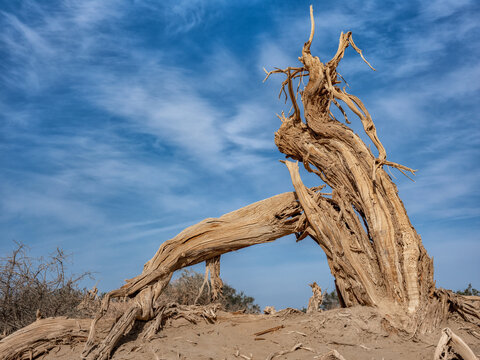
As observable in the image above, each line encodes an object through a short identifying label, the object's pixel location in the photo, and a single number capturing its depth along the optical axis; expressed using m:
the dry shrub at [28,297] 9.23
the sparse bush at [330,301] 18.19
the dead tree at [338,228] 8.08
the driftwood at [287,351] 6.68
